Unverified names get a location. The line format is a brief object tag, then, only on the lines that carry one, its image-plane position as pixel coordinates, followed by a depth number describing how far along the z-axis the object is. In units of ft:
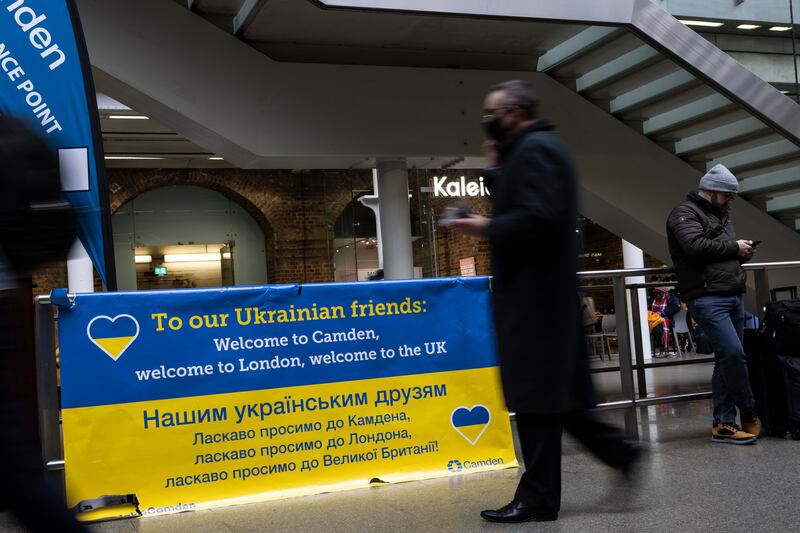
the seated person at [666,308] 51.16
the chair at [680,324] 51.03
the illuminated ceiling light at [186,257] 61.77
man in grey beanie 17.12
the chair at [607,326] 33.40
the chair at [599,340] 34.42
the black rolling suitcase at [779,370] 17.29
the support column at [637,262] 46.85
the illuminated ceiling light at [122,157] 51.57
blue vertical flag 18.06
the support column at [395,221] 29.84
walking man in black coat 10.68
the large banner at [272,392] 13.67
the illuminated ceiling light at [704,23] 27.55
